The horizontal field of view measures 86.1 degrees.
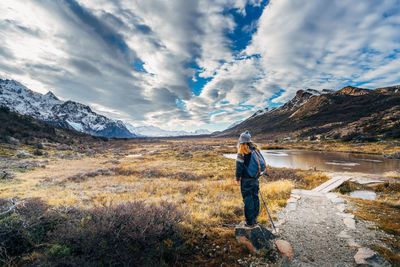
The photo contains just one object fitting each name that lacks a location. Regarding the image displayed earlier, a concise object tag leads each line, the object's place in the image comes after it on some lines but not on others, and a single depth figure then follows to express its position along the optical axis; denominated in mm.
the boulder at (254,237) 5734
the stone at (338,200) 10688
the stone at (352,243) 5911
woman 6102
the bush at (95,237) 4488
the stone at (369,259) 4949
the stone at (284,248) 5424
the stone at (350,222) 7430
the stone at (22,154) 34466
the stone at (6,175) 18656
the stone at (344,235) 6562
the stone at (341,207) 9438
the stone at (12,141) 45722
